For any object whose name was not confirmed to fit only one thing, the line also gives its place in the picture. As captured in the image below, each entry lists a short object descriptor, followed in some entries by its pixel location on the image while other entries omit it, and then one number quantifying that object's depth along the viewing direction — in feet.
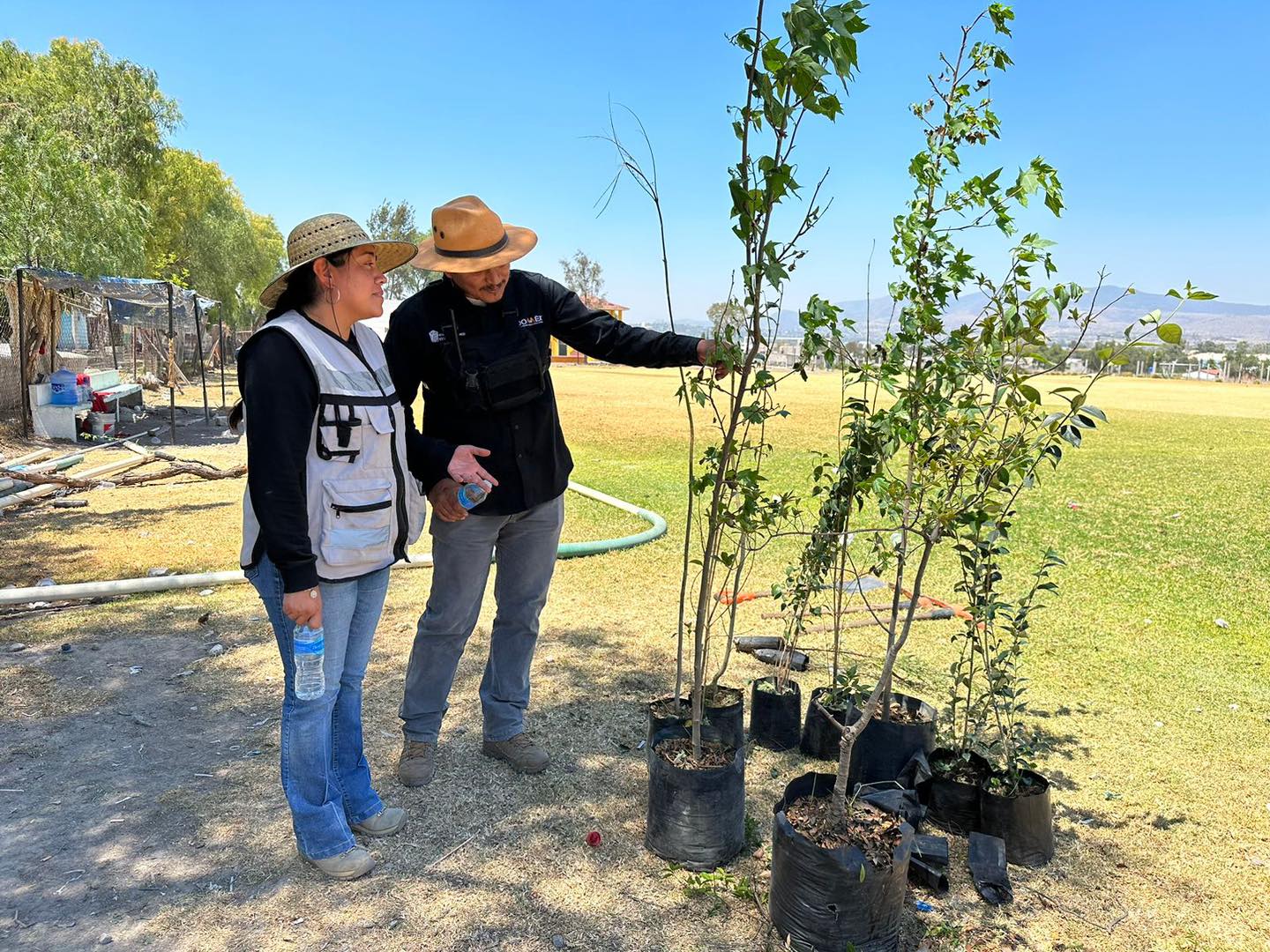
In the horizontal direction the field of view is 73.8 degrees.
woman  7.91
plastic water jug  46.98
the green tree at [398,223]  251.80
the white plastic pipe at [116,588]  18.02
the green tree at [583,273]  340.18
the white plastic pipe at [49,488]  27.99
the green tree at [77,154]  57.06
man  10.48
